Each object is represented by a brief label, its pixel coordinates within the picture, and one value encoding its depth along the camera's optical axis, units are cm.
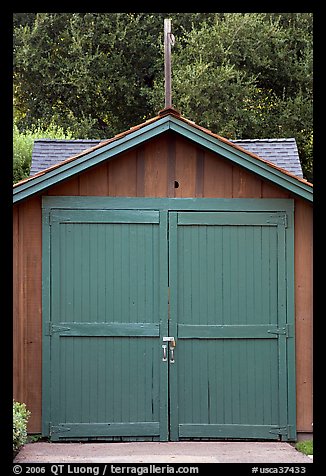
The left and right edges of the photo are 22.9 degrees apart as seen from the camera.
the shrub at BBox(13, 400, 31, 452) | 782
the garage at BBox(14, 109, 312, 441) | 861
